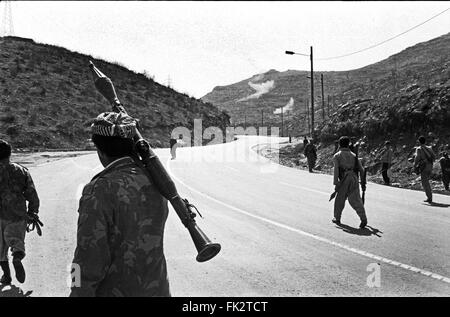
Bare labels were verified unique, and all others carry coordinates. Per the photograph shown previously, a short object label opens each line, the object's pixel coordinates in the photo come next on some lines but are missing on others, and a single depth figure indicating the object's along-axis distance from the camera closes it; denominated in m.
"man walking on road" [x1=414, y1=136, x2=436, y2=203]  13.17
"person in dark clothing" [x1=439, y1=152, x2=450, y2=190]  16.84
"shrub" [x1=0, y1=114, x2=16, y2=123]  44.75
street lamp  34.06
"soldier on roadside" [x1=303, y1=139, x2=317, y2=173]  24.73
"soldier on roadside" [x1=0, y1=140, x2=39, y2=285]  5.91
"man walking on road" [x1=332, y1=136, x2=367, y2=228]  9.81
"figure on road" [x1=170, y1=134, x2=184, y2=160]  31.52
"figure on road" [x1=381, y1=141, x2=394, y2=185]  19.03
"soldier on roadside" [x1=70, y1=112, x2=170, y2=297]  2.38
